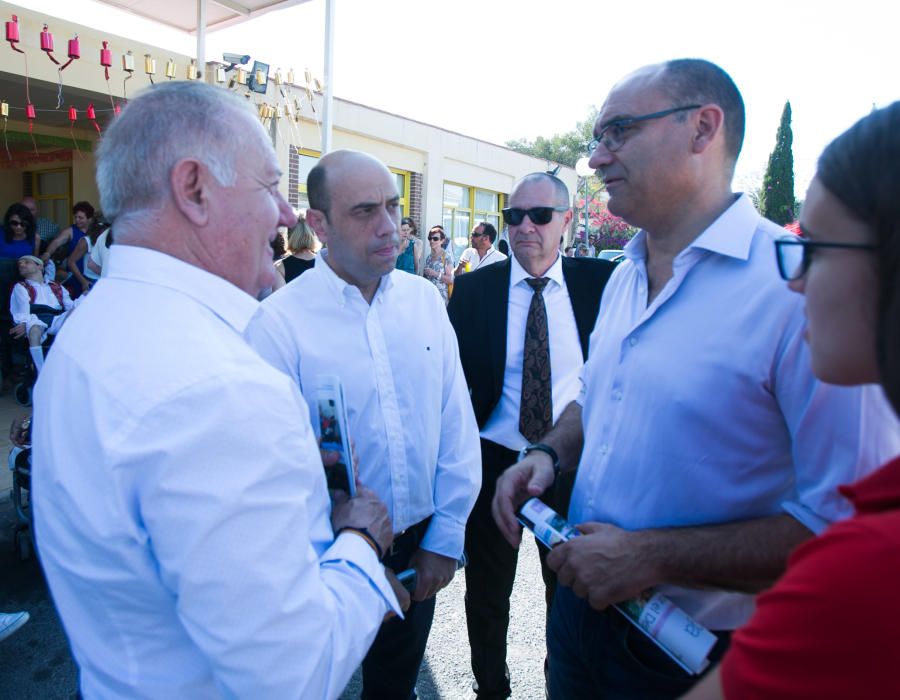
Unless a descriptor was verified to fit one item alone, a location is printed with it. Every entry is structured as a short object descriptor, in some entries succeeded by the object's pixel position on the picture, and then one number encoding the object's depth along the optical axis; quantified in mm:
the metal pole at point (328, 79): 8148
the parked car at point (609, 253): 21500
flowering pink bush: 29172
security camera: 8312
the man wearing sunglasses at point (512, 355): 2660
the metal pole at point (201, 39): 7742
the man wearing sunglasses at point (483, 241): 9391
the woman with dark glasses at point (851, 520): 547
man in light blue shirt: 1262
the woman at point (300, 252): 5266
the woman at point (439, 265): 11047
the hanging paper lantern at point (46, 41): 6858
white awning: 7793
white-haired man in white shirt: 929
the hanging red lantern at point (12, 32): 6684
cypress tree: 33094
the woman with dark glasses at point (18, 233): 7363
